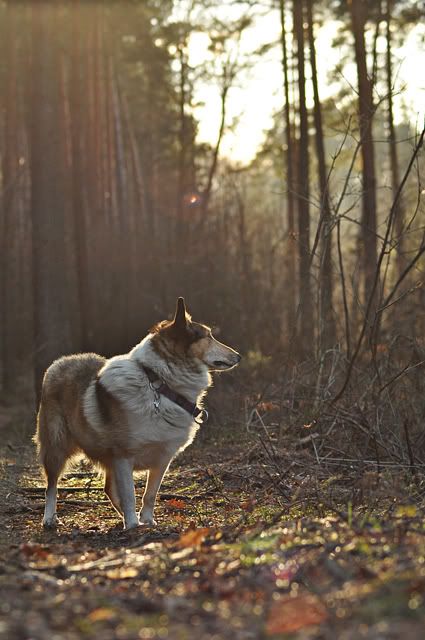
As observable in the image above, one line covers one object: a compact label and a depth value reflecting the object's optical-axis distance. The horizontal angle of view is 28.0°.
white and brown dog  7.37
